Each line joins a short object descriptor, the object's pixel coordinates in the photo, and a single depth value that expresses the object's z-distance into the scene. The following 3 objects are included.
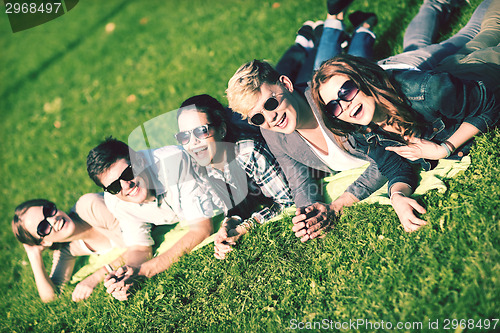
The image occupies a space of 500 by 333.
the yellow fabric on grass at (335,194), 2.97
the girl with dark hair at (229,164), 3.29
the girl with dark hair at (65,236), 3.96
